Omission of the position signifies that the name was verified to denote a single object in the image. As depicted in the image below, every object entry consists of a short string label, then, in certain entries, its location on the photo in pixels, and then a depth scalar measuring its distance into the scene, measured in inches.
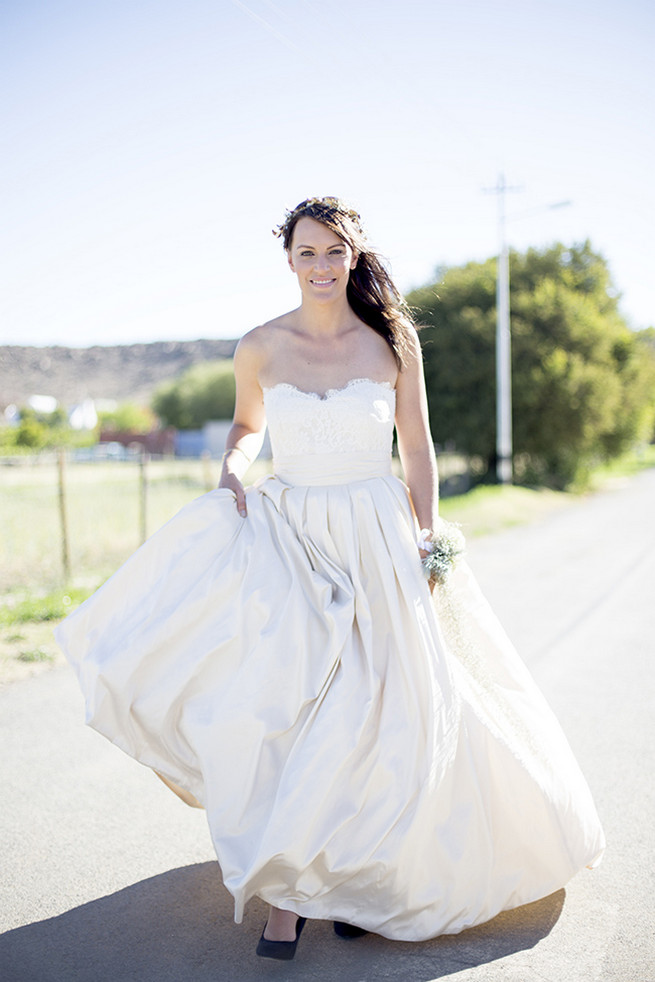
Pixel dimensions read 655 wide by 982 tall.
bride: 105.7
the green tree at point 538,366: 1005.8
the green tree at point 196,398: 3762.3
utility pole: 868.6
